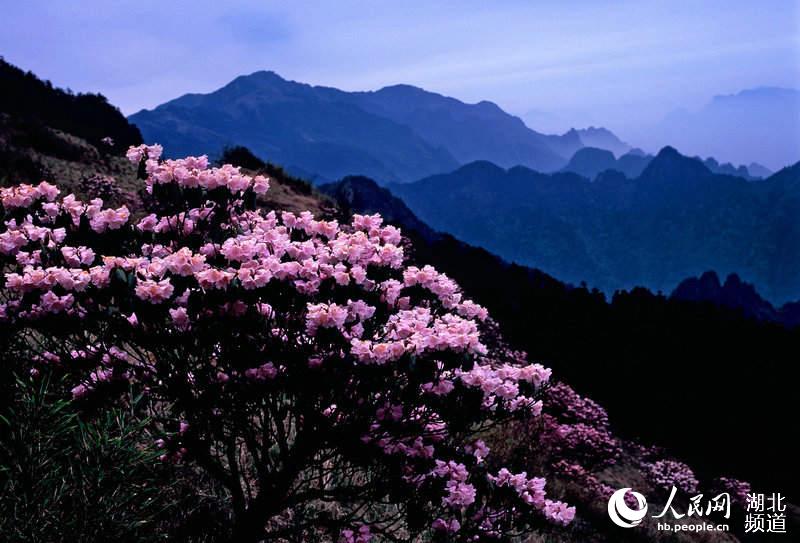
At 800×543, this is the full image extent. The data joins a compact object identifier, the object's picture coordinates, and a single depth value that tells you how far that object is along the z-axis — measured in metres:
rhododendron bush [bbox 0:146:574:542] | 3.07
